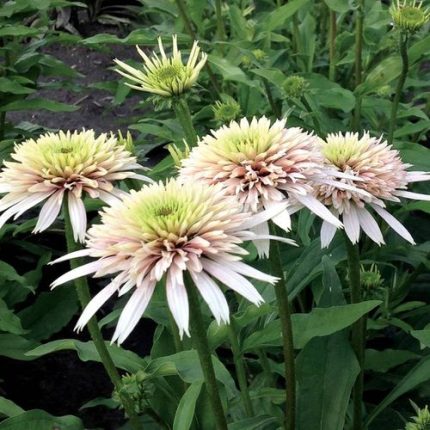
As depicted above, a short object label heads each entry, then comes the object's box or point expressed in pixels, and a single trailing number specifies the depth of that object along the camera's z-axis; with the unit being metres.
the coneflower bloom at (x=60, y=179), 0.34
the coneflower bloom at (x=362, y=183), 0.34
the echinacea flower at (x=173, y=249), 0.26
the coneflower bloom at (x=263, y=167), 0.31
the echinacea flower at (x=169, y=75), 0.41
